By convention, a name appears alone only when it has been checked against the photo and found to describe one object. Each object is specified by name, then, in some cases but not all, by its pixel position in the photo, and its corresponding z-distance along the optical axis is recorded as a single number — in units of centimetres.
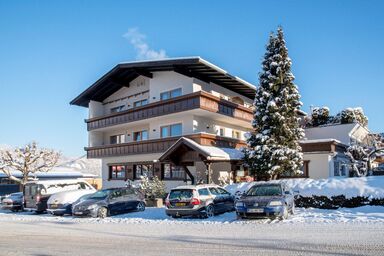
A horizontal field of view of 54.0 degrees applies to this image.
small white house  2670
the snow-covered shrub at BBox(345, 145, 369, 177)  2635
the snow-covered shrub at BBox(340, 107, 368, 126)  4781
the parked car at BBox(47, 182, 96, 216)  2057
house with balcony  2708
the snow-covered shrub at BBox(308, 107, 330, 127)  4884
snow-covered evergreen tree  2375
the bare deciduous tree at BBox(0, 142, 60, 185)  3584
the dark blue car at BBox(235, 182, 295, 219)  1429
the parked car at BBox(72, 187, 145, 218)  1836
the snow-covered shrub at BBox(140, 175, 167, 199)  2443
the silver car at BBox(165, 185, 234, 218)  1630
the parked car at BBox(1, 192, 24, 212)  2436
